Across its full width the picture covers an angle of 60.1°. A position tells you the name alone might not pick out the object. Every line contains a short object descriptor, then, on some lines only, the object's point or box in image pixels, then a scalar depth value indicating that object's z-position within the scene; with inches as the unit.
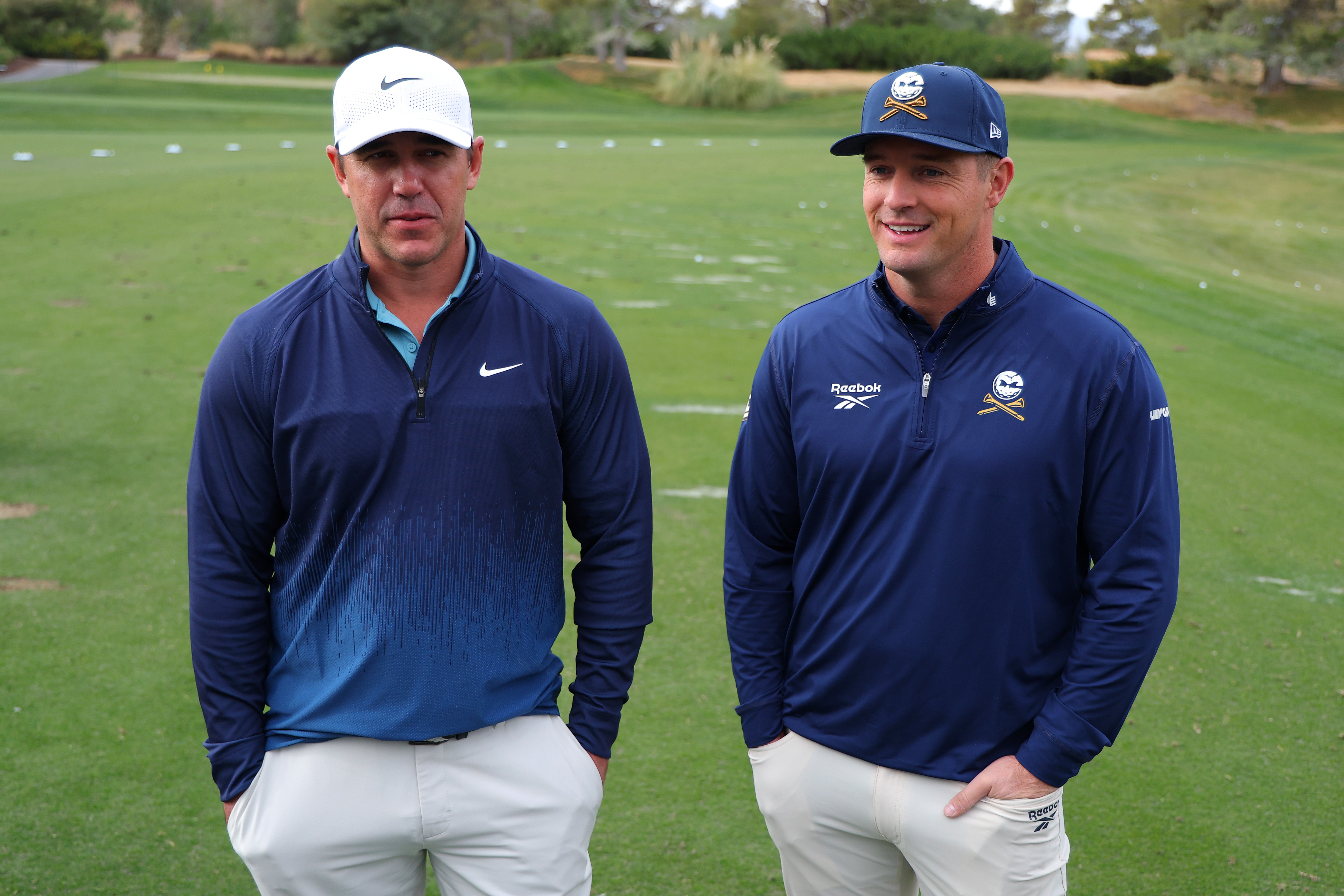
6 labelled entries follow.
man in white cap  91.0
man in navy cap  90.4
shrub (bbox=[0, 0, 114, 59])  1817.2
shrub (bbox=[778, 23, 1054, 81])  1834.4
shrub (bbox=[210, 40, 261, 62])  2098.9
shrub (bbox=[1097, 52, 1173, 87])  1904.5
